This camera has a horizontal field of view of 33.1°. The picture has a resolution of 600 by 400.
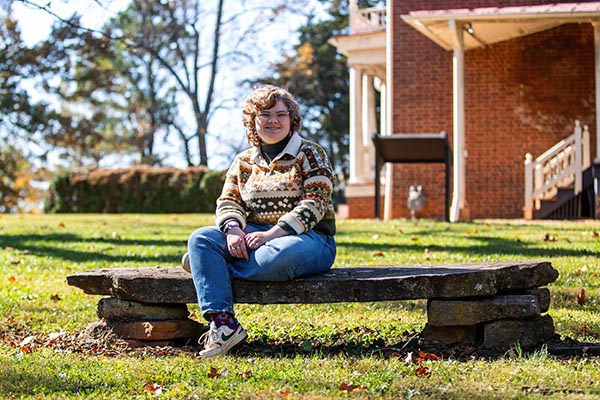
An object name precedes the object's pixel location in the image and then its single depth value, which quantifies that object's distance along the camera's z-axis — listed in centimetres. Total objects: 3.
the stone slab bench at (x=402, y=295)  535
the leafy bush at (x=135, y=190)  2762
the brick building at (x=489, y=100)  1973
